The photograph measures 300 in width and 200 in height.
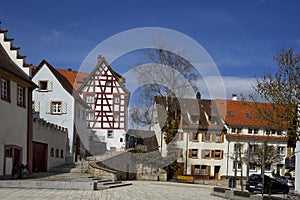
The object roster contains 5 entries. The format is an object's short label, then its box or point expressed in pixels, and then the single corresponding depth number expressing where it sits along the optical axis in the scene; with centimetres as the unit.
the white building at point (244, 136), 5772
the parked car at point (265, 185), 3212
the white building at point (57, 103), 4216
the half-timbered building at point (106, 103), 4791
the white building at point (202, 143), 5597
